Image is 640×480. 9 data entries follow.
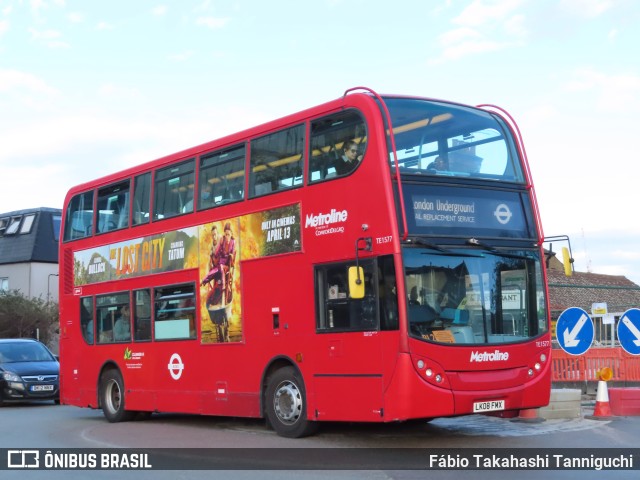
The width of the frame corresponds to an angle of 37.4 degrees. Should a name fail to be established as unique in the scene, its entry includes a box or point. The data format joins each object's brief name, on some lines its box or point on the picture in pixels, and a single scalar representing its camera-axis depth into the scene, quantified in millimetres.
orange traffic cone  15355
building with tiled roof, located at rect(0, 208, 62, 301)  55469
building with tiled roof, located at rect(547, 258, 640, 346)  46469
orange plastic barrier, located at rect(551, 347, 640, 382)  20469
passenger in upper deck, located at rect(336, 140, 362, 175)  12359
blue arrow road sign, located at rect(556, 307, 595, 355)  16344
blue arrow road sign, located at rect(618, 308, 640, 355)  16094
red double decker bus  11734
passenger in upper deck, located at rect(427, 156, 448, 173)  12164
